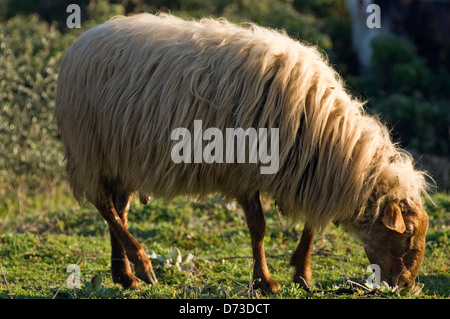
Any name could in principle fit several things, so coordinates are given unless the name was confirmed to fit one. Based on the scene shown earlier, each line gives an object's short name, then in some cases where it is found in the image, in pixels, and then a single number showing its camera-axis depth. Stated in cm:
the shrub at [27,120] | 892
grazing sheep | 460
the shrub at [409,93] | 1070
